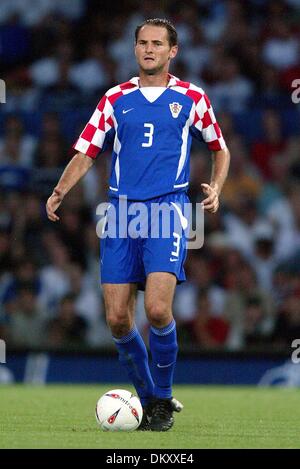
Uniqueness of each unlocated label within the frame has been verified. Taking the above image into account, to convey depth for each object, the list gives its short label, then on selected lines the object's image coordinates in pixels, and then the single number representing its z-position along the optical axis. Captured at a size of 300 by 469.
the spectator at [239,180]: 14.37
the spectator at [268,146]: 14.79
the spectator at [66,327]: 12.95
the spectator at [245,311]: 12.86
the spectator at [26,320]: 12.88
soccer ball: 7.08
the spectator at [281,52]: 15.71
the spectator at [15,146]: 14.27
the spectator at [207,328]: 12.95
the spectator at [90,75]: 15.40
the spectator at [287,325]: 12.66
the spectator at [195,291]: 13.24
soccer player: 7.20
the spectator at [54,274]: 13.29
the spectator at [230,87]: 15.18
